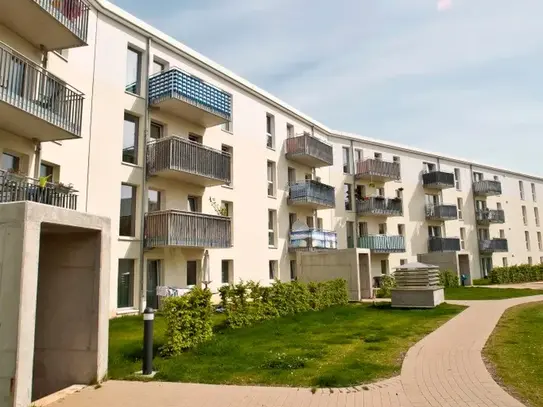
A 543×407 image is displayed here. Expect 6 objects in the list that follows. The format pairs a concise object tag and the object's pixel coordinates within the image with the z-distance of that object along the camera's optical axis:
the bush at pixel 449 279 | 31.52
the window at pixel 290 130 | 28.95
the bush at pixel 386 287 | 25.78
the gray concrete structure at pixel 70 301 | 7.79
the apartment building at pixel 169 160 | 13.59
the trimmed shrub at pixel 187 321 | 9.77
